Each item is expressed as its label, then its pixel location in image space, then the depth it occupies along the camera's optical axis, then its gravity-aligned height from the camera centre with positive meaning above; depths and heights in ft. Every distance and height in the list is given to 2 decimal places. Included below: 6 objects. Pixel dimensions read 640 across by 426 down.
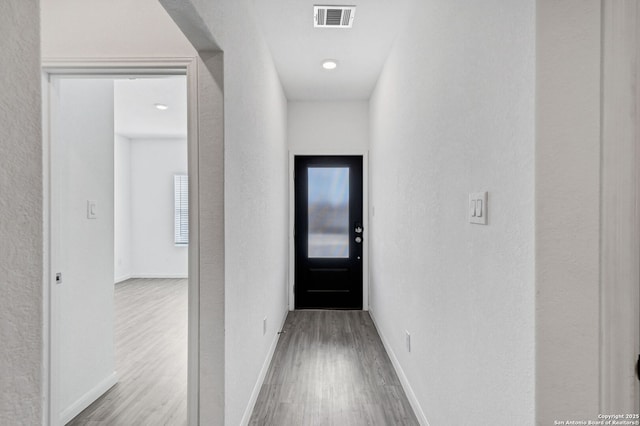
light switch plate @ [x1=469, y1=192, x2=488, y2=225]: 4.00 +0.05
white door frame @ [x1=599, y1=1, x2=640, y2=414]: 2.71 +0.02
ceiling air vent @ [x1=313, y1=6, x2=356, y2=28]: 7.46 +4.47
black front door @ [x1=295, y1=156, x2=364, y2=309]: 14.21 -0.86
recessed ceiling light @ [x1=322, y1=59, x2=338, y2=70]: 10.39 +4.59
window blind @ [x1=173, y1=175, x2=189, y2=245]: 21.72 +0.13
